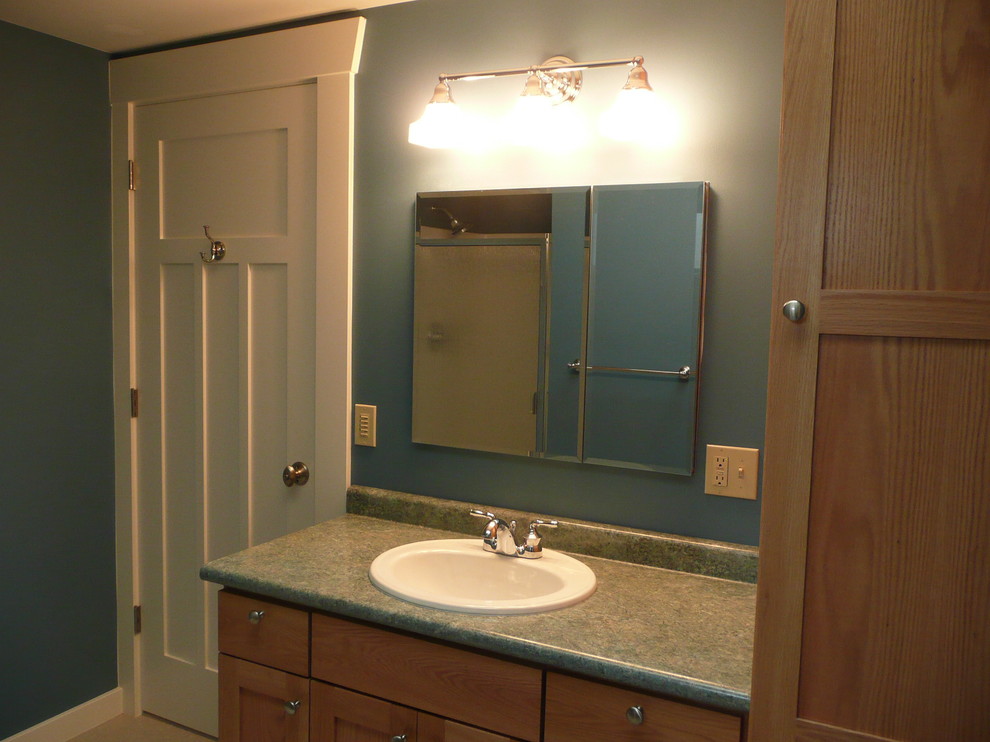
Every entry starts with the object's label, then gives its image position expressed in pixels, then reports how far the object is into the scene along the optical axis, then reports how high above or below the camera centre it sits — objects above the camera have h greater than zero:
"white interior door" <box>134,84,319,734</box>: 2.30 -0.14
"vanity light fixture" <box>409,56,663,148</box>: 1.72 +0.47
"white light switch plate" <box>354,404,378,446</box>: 2.21 -0.32
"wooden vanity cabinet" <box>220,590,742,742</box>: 1.37 -0.73
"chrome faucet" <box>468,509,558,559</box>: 1.82 -0.53
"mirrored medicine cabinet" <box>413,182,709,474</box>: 1.77 -0.01
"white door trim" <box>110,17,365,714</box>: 2.16 +0.58
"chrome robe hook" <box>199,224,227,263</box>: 2.42 +0.17
